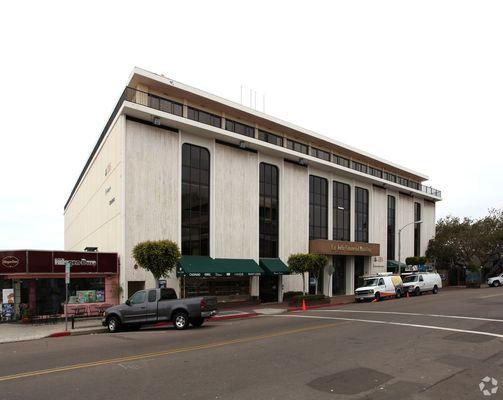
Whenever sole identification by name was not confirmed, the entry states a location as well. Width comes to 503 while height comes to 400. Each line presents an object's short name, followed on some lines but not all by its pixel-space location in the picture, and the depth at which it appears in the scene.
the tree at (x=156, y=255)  23.06
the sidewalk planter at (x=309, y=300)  30.98
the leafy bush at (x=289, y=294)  35.56
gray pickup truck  18.45
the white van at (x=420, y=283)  37.94
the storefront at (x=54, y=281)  23.16
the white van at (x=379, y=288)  33.91
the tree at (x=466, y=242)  54.81
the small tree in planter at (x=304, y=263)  32.53
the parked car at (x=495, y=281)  54.47
